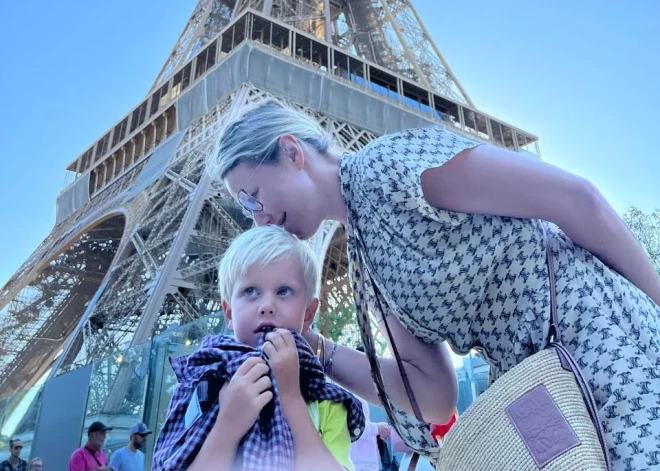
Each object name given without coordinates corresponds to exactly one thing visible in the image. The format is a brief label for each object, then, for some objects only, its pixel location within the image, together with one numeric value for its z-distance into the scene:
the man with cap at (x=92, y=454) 4.88
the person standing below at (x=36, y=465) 6.38
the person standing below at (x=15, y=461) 6.66
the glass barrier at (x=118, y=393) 6.25
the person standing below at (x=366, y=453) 3.73
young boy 1.21
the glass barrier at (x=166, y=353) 5.89
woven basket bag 0.98
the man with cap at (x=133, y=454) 5.09
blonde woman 1.12
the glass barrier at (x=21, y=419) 8.11
